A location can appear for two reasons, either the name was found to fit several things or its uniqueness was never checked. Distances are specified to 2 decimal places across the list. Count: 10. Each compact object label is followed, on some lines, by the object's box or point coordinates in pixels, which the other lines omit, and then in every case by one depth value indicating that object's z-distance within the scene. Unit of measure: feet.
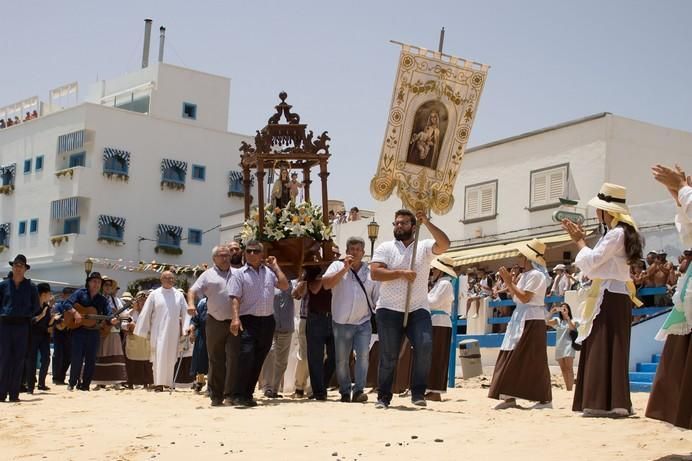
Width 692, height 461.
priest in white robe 56.08
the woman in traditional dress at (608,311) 34.17
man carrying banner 38.34
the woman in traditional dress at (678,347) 25.40
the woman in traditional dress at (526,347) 40.40
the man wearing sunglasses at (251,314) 41.63
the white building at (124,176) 185.88
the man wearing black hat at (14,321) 48.32
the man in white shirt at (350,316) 42.98
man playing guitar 58.08
